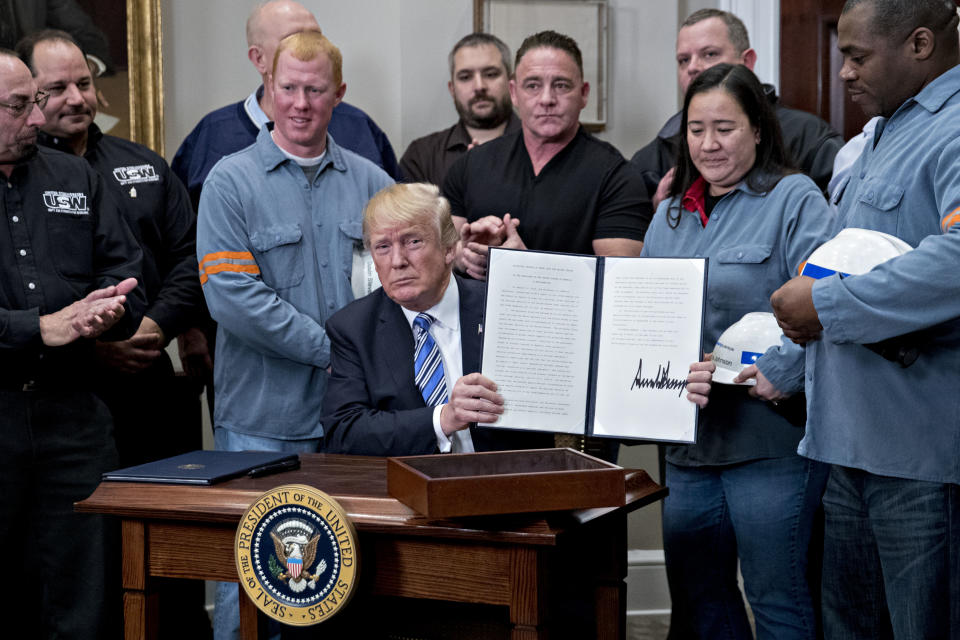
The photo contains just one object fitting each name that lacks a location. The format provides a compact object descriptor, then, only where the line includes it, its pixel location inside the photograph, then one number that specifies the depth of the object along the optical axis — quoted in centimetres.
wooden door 416
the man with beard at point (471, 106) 394
